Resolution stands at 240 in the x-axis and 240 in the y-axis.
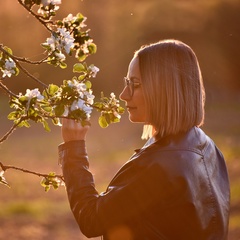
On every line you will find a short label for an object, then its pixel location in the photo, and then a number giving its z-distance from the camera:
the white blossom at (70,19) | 5.52
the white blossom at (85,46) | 5.58
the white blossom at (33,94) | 5.02
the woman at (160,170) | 5.01
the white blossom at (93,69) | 5.52
